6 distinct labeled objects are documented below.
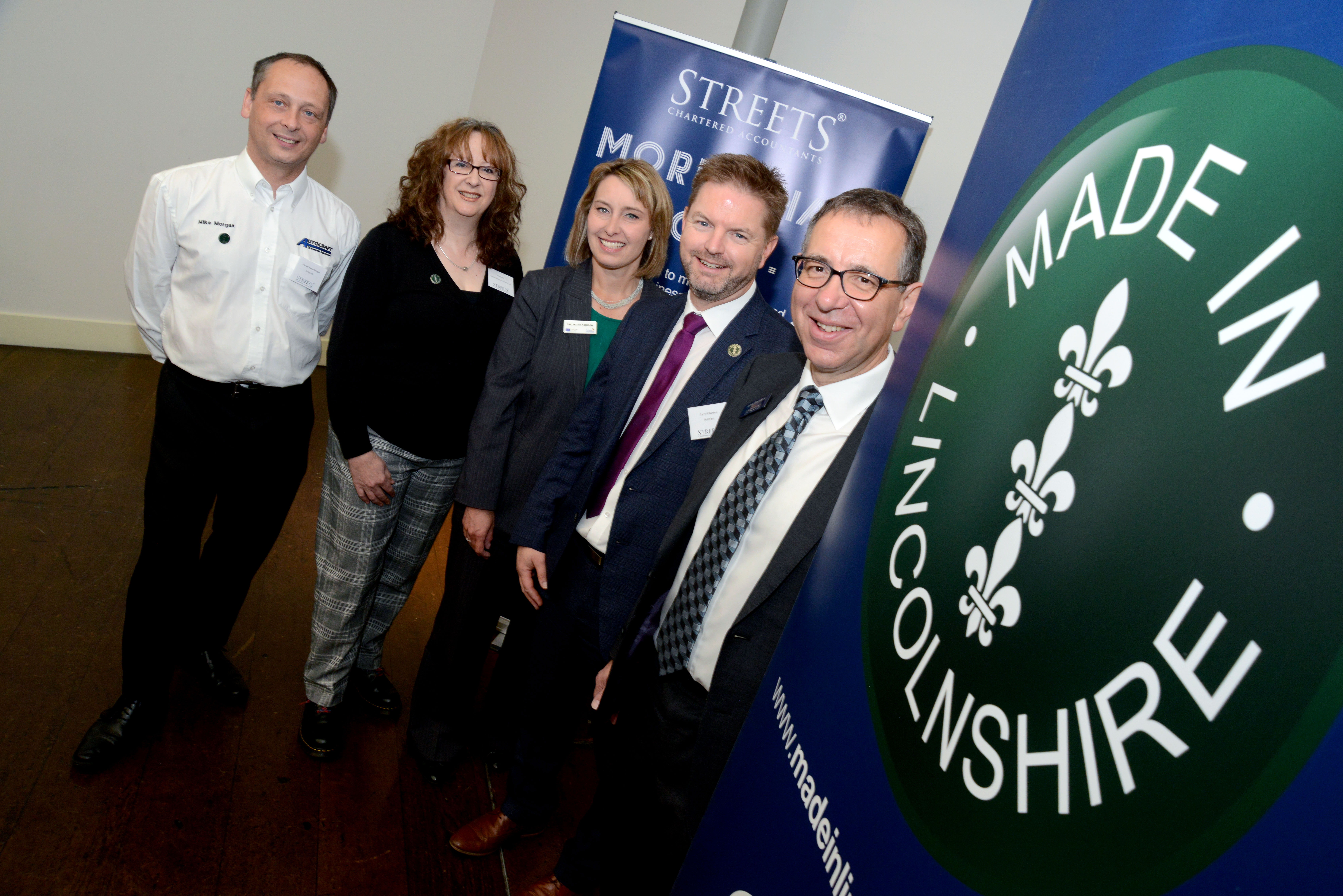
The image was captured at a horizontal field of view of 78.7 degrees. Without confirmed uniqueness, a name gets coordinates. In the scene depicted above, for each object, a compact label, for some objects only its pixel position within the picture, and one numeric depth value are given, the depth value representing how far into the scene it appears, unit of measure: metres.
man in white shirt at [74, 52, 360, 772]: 2.12
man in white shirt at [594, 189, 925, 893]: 1.44
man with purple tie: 1.95
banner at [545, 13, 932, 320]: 2.87
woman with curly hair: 2.16
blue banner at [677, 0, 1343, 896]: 0.50
